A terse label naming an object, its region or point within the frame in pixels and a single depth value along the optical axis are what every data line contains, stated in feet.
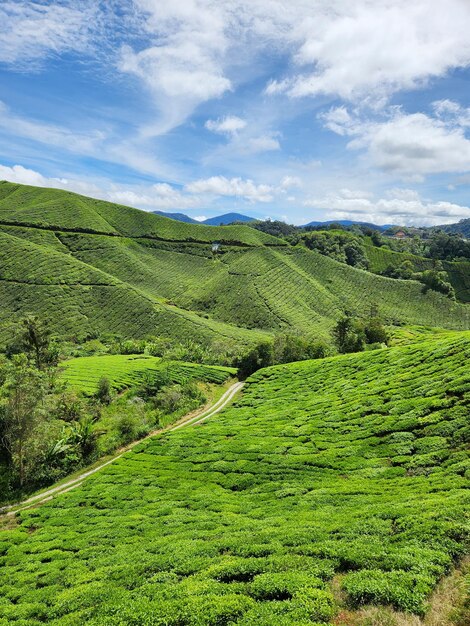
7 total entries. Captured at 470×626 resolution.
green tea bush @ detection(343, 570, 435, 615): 35.78
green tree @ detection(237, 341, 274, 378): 279.49
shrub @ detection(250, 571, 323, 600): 40.81
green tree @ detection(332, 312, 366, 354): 292.20
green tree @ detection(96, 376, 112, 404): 207.82
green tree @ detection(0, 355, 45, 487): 133.80
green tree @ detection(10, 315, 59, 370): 226.99
